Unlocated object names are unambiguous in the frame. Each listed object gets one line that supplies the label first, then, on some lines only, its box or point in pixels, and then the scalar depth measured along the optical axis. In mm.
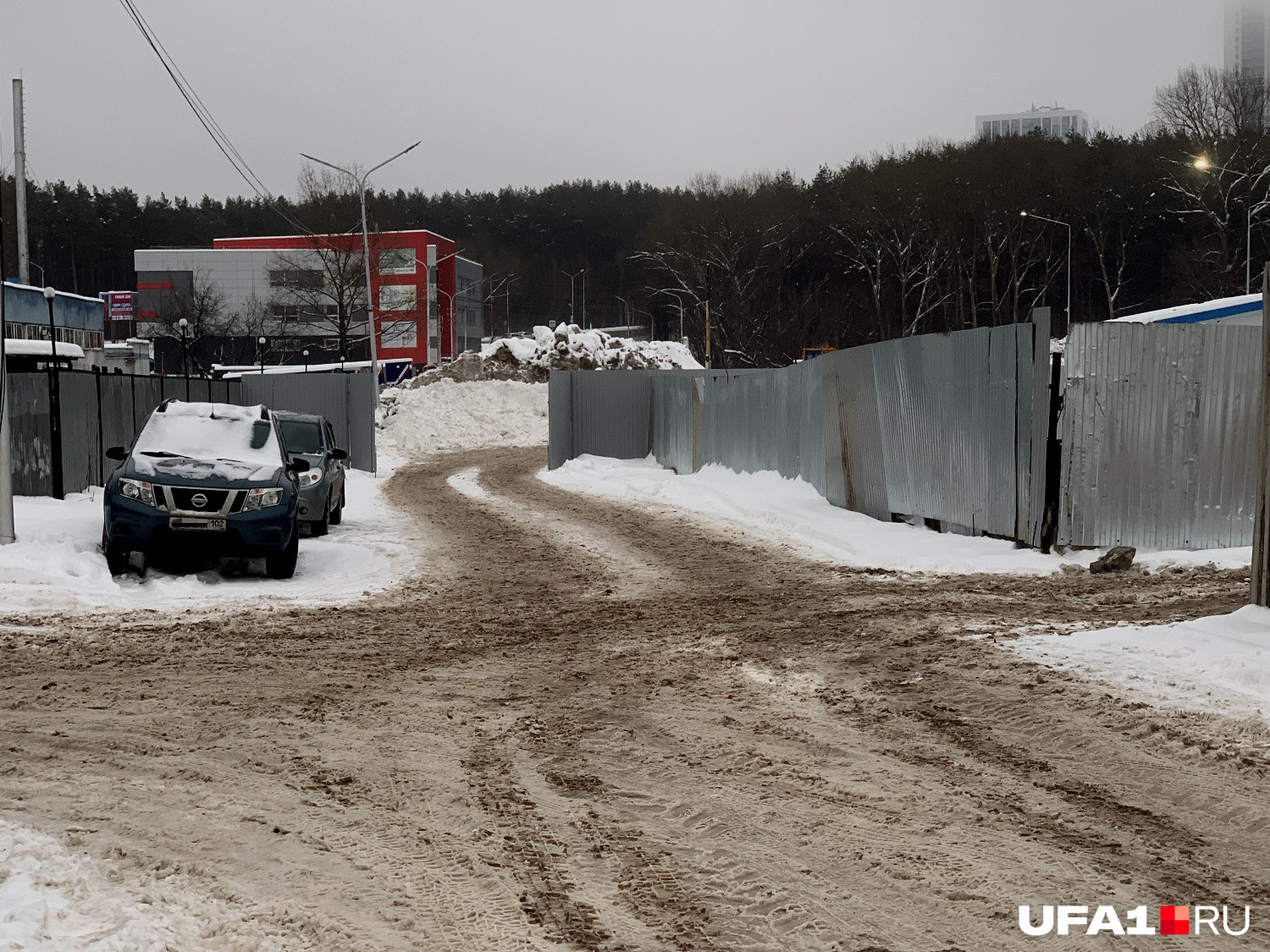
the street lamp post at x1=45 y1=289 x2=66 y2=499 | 19828
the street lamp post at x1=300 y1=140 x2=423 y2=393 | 41844
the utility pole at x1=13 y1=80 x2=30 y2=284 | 32000
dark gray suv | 17125
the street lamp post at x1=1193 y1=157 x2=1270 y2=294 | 43062
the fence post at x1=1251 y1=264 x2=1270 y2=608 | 8734
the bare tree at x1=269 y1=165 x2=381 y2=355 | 57281
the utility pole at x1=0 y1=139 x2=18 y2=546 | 13699
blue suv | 12430
